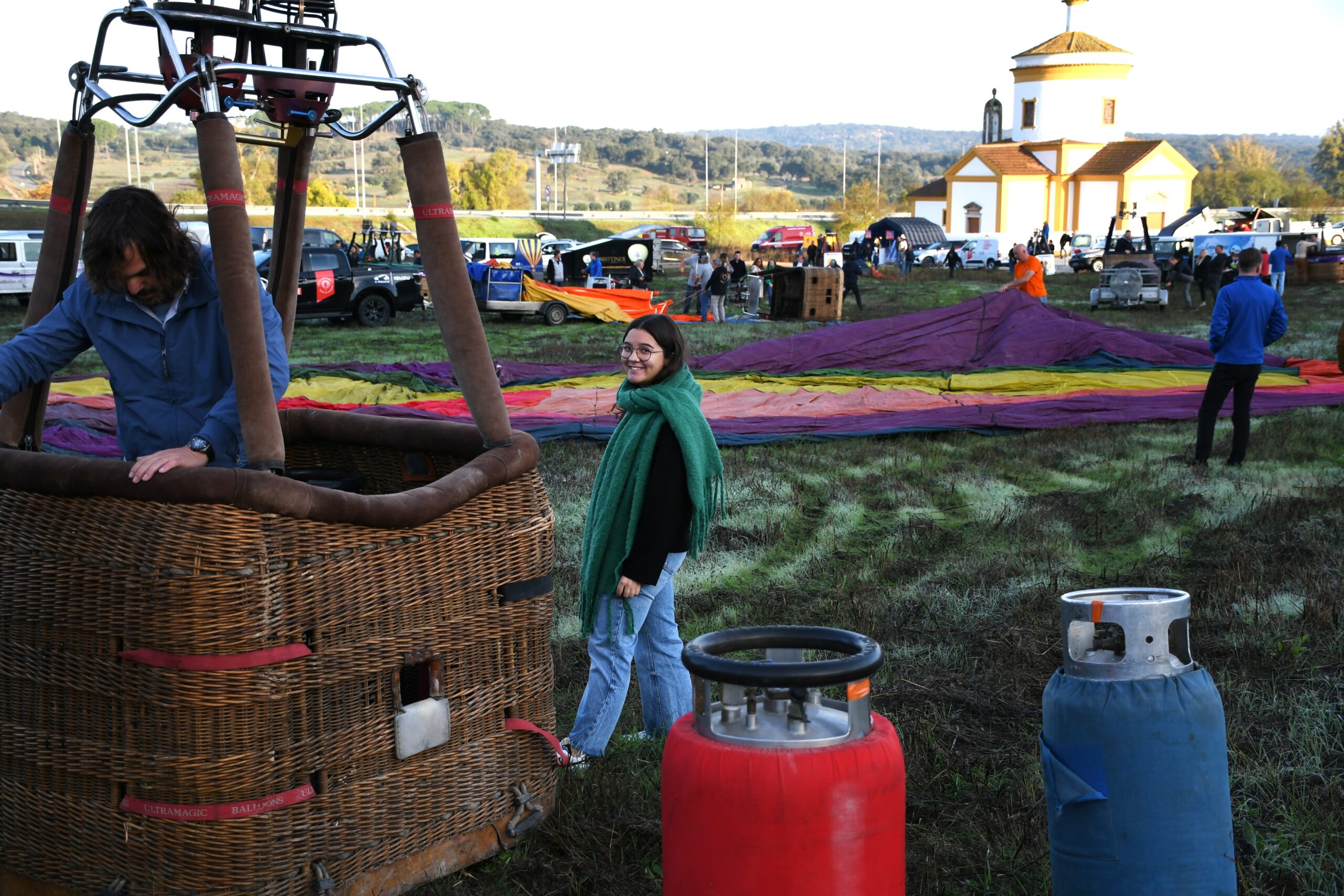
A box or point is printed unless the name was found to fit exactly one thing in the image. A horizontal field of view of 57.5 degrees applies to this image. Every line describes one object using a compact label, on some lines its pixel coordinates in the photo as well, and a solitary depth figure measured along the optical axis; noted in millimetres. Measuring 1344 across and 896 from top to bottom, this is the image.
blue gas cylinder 2361
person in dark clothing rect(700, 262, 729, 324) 20469
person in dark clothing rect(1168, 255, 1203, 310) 22406
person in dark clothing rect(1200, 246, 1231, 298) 22703
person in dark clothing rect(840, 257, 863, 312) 23719
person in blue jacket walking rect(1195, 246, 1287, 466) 7715
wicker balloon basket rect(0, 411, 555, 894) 2338
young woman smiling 3363
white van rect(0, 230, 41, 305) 21734
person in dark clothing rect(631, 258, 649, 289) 26641
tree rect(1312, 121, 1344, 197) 96875
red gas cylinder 2025
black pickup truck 18906
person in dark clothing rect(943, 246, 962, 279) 36781
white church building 56906
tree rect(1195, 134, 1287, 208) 91750
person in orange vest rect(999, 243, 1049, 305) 15445
